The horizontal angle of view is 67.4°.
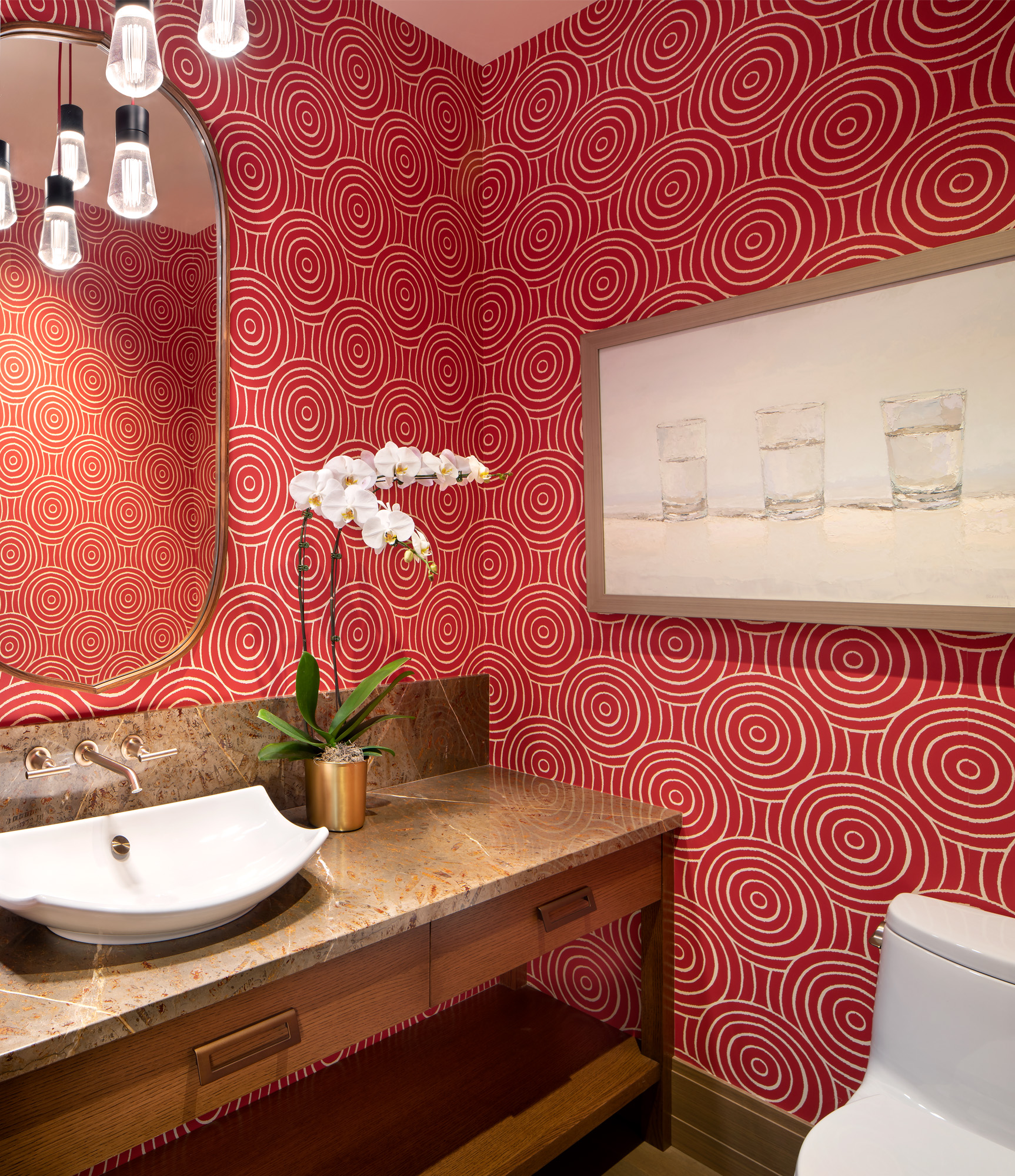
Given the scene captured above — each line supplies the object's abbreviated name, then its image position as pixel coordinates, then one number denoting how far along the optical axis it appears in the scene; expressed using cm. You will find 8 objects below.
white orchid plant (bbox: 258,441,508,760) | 151
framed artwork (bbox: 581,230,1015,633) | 130
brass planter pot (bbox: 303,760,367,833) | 153
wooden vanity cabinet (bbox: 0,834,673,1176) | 91
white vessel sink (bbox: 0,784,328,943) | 100
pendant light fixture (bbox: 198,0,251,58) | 93
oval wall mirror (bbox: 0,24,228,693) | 134
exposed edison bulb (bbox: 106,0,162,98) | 91
